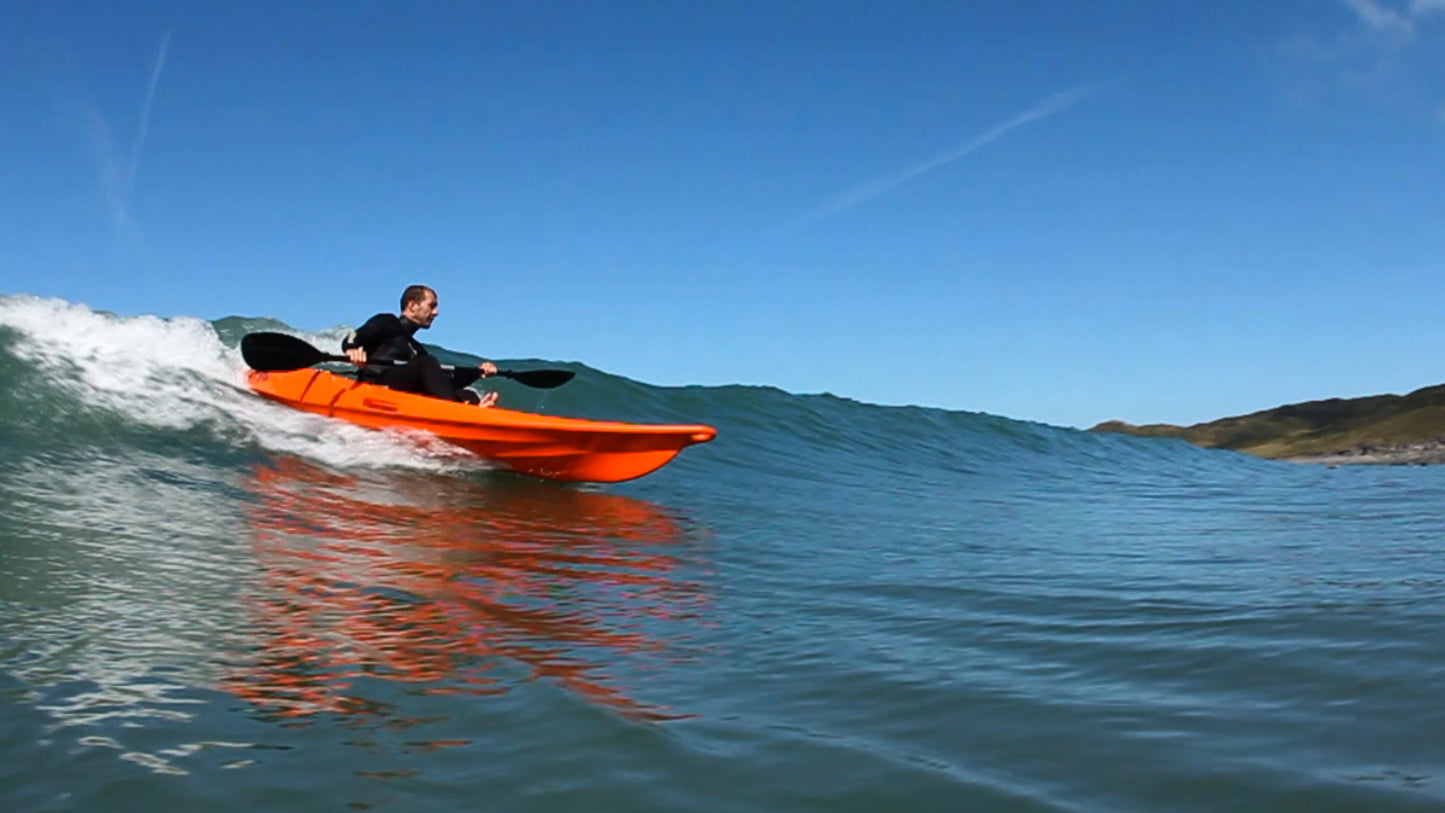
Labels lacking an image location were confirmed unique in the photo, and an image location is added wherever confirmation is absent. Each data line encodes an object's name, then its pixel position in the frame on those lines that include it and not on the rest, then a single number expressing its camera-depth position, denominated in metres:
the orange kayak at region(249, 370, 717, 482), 8.55
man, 8.88
